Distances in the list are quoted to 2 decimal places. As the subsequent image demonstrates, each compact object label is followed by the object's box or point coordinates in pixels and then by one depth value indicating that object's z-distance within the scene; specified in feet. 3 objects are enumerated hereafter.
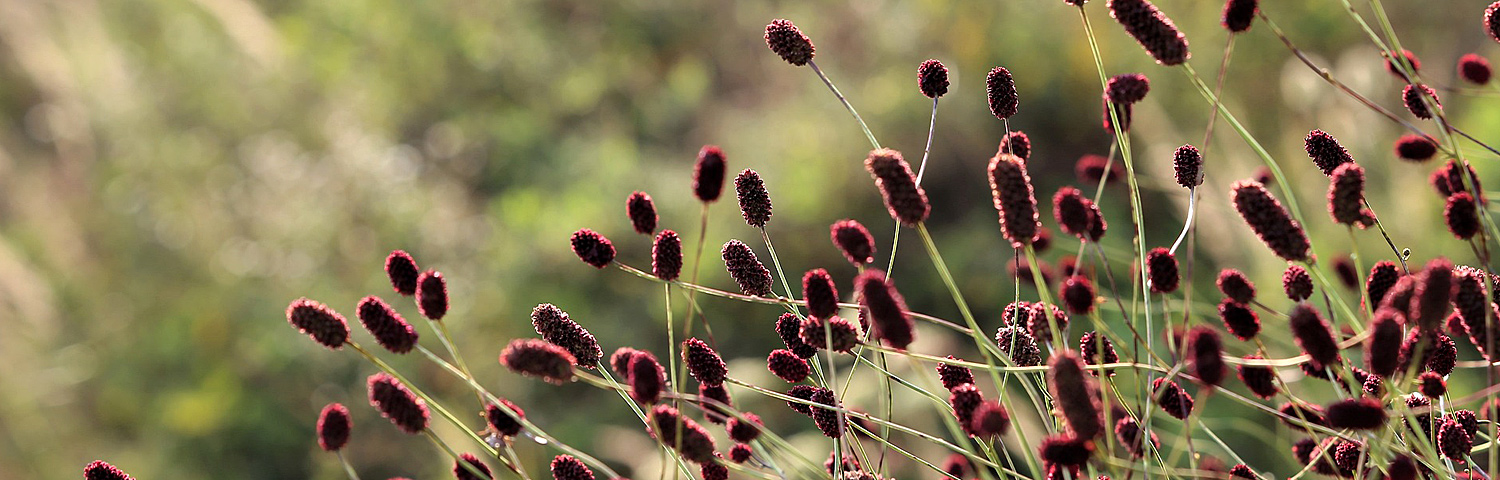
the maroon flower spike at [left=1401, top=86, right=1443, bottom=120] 3.29
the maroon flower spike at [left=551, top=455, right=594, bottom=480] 3.30
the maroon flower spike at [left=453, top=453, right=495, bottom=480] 3.32
